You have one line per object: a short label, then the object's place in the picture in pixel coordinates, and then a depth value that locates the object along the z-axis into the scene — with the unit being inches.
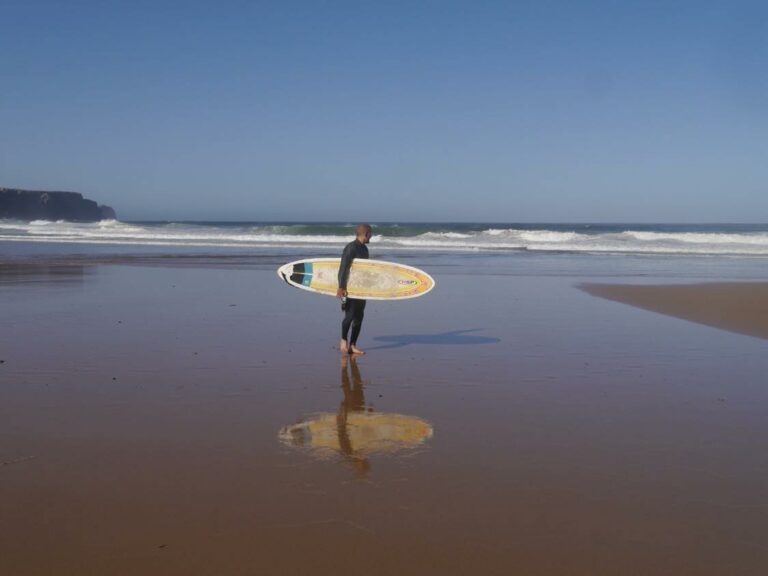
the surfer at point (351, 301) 304.5
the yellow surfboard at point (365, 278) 363.6
